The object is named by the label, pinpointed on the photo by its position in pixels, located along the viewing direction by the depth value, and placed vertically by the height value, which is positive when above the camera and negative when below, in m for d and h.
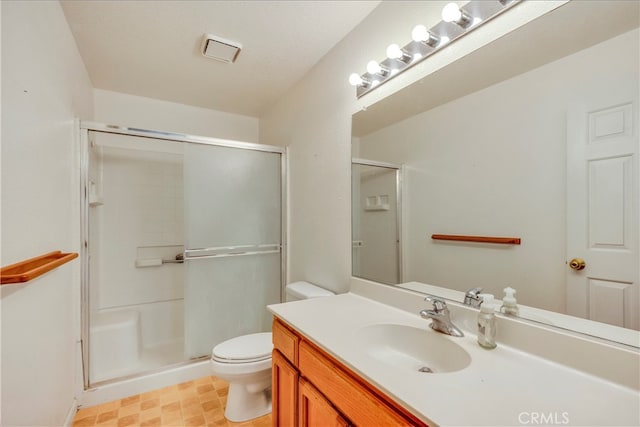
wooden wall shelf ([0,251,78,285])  0.79 -0.18
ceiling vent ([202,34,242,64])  1.75 +1.08
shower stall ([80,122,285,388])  2.09 -0.27
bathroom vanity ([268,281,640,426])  0.62 -0.43
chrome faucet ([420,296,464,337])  1.02 -0.39
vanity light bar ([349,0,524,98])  1.03 +0.73
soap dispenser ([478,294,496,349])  0.90 -0.36
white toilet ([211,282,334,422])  1.60 -0.90
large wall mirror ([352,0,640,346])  0.75 +0.16
